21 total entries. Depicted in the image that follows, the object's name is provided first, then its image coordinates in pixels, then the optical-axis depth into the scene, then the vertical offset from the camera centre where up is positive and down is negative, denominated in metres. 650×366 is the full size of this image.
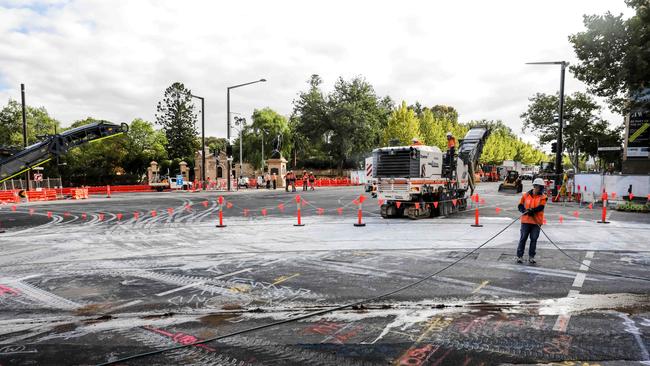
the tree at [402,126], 58.22 +7.19
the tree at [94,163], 50.16 +1.80
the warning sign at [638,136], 26.75 +2.71
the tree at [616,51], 16.44 +5.38
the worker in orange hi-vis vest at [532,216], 8.14 -0.77
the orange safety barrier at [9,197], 26.72 -1.25
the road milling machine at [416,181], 15.00 -0.14
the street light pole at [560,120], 21.41 +3.11
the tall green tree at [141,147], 54.78 +4.13
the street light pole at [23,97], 28.08 +5.54
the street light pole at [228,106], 35.31 +6.21
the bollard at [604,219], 14.02 -1.44
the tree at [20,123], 53.12 +7.39
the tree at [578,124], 37.16 +4.89
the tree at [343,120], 57.28 +8.05
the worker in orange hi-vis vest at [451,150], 16.73 +1.11
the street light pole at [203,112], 36.78 +5.81
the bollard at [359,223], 13.73 -1.54
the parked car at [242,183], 43.78 -0.60
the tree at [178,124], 67.19 +8.75
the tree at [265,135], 65.06 +6.75
